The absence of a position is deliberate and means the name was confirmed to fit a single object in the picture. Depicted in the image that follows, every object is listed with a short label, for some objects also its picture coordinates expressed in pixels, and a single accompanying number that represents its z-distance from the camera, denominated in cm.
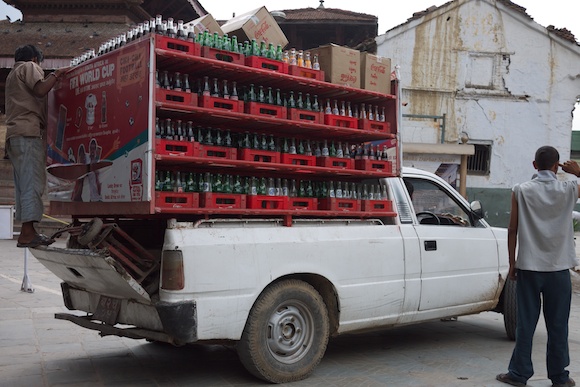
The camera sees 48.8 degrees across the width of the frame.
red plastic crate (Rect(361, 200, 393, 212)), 580
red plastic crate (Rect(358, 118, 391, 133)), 590
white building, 2141
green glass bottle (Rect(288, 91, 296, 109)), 560
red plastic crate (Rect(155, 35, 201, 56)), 468
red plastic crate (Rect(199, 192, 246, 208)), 493
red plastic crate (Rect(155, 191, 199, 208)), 466
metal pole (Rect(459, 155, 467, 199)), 1958
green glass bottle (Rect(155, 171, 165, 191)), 489
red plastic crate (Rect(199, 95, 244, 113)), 498
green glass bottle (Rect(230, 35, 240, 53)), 527
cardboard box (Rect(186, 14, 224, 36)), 534
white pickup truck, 446
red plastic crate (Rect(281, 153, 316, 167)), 546
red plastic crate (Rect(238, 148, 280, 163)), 518
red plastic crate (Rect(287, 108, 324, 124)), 547
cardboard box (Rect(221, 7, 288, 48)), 559
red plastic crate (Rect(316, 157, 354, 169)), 567
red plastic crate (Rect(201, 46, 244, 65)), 500
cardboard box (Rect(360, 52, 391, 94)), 596
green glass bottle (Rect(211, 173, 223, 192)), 517
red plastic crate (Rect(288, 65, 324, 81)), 546
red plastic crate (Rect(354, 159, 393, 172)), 589
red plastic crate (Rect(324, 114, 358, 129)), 572
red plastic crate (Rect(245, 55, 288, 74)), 522
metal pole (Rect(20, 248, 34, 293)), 920
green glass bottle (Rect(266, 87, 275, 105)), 546
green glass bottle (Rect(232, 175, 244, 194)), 527
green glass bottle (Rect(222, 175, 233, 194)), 521
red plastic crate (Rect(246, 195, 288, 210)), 516
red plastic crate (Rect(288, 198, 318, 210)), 536
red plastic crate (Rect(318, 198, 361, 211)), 565
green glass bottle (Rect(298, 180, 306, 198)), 573
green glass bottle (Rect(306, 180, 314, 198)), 577
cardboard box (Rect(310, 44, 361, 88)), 577
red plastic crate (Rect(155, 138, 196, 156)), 465
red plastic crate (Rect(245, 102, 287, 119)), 523
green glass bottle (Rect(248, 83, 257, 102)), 536
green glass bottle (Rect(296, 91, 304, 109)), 565
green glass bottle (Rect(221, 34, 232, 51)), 522
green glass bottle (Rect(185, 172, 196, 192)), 503
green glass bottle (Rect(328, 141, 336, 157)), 595
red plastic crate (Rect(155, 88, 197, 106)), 470
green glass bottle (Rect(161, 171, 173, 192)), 492
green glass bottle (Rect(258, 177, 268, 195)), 537
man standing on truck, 517
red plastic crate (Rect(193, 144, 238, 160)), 502
